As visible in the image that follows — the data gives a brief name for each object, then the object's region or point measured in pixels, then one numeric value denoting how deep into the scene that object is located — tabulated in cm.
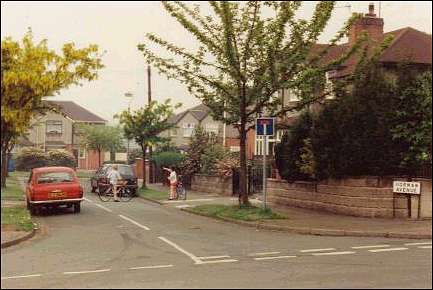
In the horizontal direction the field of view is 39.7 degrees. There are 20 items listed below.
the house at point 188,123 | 7512
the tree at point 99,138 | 6488
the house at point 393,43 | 2738
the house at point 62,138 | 7644
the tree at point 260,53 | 1806
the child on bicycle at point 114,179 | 2638
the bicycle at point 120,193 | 2846
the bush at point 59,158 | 5802
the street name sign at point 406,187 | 1686
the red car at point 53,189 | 2055
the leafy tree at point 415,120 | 1683
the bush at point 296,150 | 2138
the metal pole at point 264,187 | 1838
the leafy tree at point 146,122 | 3456
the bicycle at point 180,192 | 2778
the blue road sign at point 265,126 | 1870
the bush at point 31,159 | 5861
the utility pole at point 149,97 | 3909
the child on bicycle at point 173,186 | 2745
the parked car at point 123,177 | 3082
